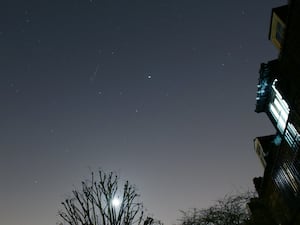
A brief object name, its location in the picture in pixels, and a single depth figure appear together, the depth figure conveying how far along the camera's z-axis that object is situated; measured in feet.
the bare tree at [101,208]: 56.65
